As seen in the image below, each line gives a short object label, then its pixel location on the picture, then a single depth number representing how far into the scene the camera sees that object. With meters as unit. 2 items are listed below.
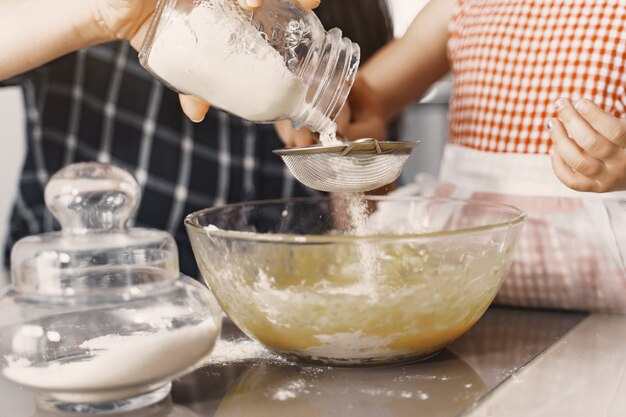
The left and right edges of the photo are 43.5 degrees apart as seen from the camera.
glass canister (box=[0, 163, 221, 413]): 0.53
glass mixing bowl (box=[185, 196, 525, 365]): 0.61
